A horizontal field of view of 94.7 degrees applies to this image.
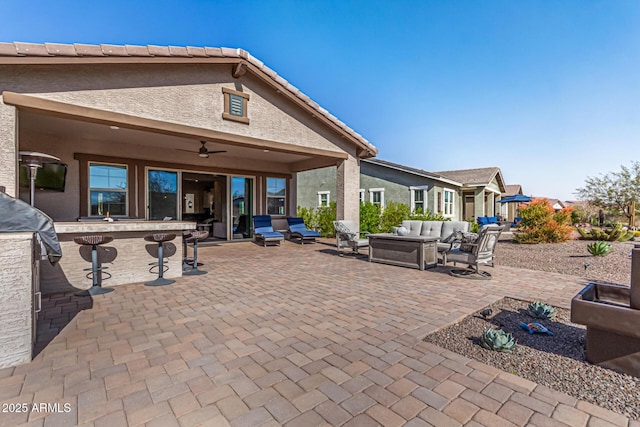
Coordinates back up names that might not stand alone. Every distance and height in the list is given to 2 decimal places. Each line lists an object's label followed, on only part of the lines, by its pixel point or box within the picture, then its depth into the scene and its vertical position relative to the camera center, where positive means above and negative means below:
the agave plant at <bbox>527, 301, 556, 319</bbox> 3.49 -1.18
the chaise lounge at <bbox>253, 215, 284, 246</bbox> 10.15 -0.72
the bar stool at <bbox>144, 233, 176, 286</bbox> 5.10 -0.77
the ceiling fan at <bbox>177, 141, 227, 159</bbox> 8.30 +1.68
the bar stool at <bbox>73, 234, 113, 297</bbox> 4.48 -0.81
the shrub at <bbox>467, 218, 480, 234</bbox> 13.48 -0.72
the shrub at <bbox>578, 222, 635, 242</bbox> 10.42 -0.83
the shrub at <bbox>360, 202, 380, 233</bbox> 12.81 -0.29
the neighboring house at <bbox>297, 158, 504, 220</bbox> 16.59 +1.48
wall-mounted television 5.89 +0.76
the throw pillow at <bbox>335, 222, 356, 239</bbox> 8.10 -0.50
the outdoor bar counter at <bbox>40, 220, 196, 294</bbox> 4.64 -0.77
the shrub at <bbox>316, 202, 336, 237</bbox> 13.73 -0.40
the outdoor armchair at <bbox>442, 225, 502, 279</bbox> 5.65 -0.83
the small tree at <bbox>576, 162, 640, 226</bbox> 18.27 +1.43
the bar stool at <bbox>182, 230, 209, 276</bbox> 5.92 -0.62
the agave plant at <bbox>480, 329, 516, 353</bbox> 2.67 -1.19
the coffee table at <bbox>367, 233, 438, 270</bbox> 6.42 -0.89
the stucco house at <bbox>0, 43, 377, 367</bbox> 4.57 +1.80
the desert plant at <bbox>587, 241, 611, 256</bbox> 7.74 -0.97
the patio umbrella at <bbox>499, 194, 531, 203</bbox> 19.94 +0.87
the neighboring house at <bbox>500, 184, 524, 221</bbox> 27.31 +0.16
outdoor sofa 7.27 -0.49
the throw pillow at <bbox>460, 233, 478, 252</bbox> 6.06 -0.65
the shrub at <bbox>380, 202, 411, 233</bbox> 12.88 -0.20
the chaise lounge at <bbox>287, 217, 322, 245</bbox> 11.02 -0.76
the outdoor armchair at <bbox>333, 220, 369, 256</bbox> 7.98 -0.78
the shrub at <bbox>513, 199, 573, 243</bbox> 10.30 -0.43
